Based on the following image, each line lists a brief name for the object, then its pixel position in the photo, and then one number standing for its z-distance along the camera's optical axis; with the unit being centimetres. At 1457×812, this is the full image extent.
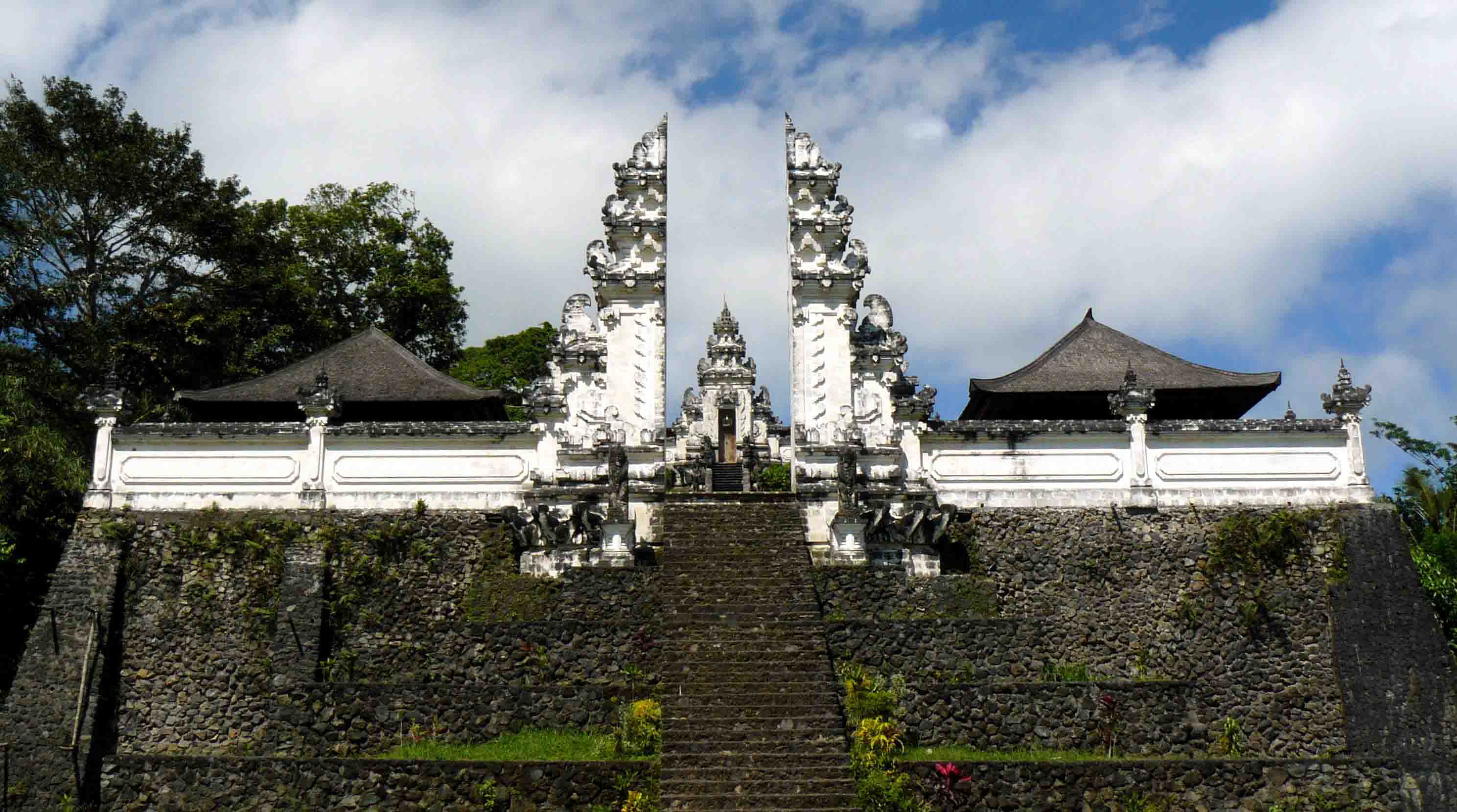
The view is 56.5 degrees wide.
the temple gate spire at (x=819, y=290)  2123
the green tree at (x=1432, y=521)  2422
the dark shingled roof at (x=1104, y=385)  2244
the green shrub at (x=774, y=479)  2847
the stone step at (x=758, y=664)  1598
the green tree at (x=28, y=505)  2156
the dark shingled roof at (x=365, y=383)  2217
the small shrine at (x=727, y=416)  3359
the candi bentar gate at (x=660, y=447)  2039
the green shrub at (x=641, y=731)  1495
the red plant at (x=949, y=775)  1452
